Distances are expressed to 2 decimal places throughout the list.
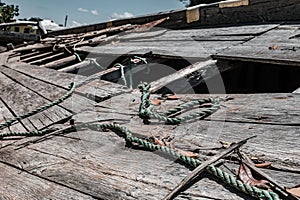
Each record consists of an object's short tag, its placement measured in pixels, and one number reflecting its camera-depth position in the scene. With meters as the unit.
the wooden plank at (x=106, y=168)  1.21
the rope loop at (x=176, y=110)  1.74
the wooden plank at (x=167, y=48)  3.26
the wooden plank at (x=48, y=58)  4.49
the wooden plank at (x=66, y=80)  2.48
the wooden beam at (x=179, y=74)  2.56
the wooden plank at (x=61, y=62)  4.15
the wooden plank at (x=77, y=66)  3.84
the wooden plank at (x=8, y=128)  2.01
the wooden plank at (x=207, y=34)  3.81
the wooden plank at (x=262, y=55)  2.48
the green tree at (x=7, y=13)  24.55
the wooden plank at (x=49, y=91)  2.38
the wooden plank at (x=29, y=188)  1.30
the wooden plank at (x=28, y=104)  2.24
